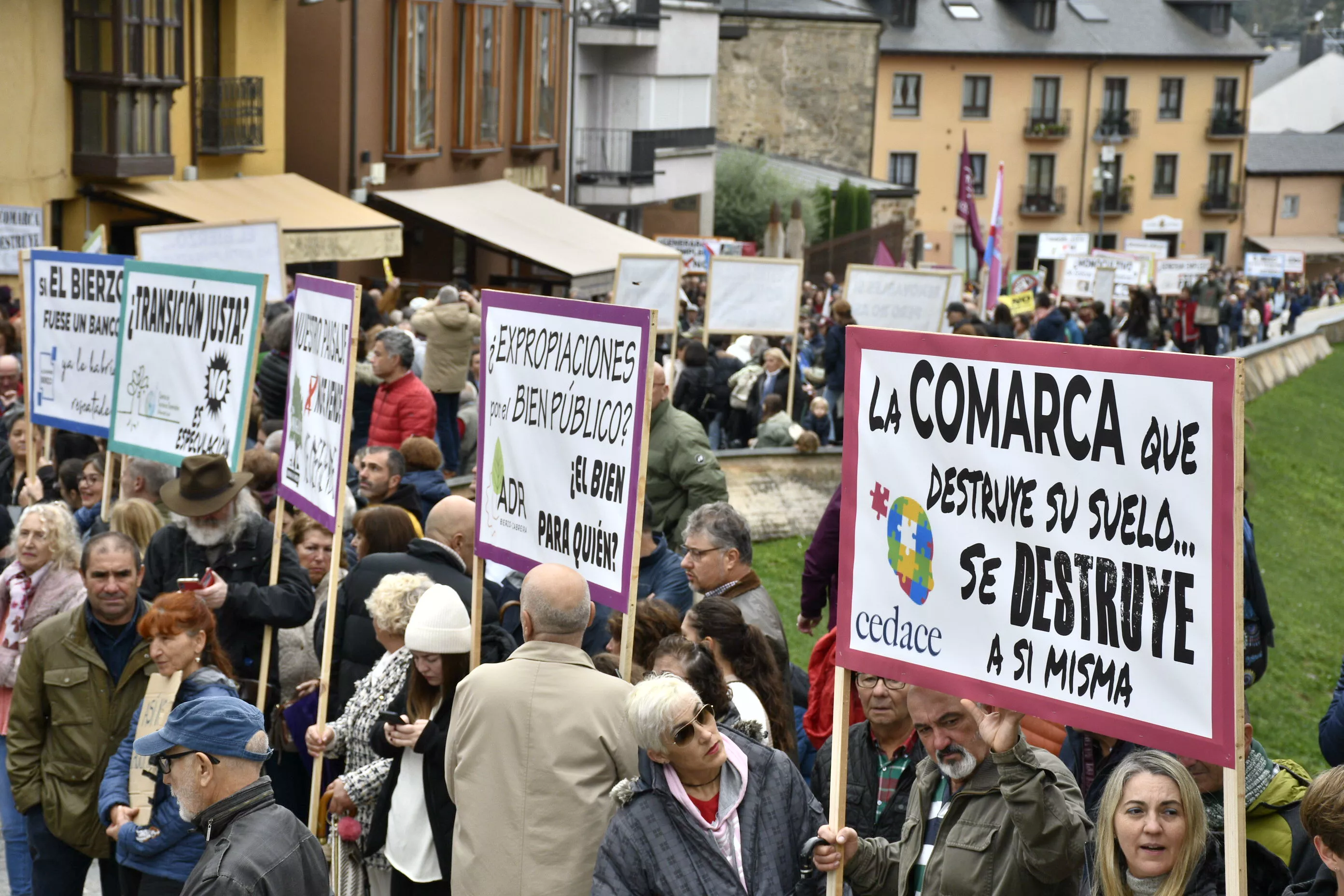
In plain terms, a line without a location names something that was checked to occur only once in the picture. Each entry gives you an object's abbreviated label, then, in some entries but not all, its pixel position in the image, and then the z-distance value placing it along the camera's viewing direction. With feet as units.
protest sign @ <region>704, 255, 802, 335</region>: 55.72
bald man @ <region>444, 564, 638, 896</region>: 15.80
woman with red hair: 18.07
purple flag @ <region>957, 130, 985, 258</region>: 94.99
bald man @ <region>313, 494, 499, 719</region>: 21.48
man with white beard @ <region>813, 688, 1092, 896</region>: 13.60
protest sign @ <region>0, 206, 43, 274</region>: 56.49
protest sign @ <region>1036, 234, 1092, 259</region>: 123.65
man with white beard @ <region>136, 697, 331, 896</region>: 13.91
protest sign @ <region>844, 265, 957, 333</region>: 54.08
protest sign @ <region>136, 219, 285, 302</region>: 48.85
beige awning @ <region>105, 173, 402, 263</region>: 71.87
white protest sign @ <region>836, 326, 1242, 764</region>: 12.94
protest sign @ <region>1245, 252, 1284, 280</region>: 156.76
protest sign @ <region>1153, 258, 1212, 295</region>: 117.70
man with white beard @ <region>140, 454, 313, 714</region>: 23.00
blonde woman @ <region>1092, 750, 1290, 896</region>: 13.20
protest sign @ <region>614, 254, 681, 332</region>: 51.98
